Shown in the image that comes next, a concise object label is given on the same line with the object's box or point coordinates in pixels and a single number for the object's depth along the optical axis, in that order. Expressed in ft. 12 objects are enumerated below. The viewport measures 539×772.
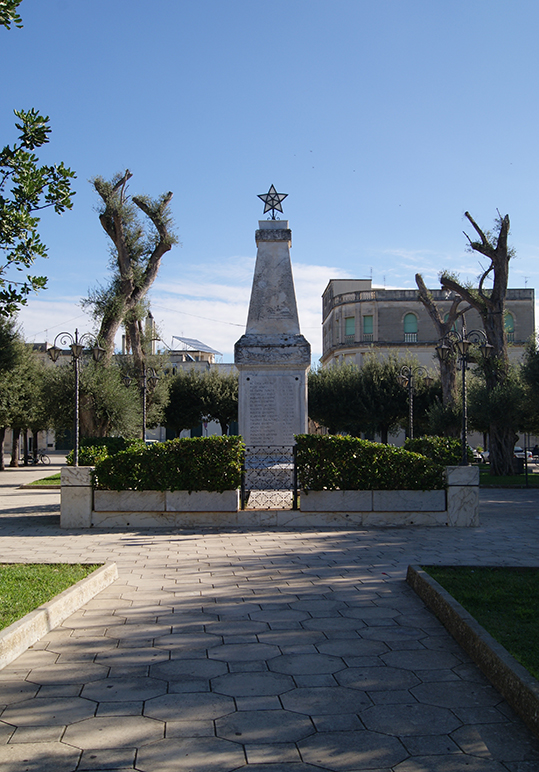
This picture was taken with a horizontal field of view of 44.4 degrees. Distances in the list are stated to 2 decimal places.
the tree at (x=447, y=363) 92.94
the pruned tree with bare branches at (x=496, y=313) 79.92
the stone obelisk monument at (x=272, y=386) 46.96
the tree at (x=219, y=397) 128.98
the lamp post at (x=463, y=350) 40.06
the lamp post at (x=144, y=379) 82.36
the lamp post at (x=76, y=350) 44.13
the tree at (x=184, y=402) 128.88
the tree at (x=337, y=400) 122.31
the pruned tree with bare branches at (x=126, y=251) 84.43
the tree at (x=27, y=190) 19.69
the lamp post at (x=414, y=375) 87.97
